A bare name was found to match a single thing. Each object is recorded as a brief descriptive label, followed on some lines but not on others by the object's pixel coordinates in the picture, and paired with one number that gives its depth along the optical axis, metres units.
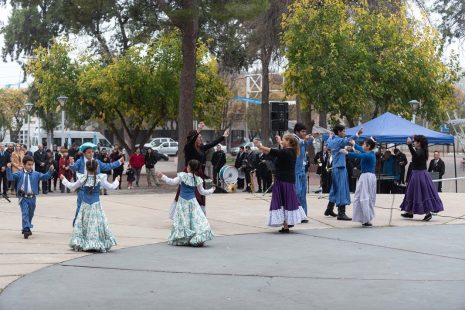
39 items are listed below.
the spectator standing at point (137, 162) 30.61
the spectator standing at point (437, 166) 26.06
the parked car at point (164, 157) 61.19
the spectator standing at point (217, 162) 27.39
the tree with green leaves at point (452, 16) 42.47
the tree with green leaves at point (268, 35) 37.85
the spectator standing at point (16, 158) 24.44
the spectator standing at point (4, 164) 25.48
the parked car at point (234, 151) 65.45
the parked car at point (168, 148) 66.57
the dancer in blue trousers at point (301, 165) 15.39
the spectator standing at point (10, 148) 26.19
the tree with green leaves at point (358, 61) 34.19
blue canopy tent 24.45
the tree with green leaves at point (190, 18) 24.42
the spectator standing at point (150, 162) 30.31
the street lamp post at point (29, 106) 53.91
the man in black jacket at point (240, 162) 27.70
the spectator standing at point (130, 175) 29.64
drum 26.12
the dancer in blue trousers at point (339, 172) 15.59
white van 64.50
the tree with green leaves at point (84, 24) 26.38
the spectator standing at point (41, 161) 26.56
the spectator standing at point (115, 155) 28.70
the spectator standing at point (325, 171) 23.79
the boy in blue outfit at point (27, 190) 13.38
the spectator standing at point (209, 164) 28.25
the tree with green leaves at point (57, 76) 34.88
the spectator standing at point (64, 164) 26.27
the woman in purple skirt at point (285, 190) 13.91
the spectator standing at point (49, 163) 27.03
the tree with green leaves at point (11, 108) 87.12
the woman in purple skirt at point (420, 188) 15.91
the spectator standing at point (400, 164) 25.62
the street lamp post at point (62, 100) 33.50
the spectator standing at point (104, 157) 28.68
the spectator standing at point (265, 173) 26.52
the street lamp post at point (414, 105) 33.00
